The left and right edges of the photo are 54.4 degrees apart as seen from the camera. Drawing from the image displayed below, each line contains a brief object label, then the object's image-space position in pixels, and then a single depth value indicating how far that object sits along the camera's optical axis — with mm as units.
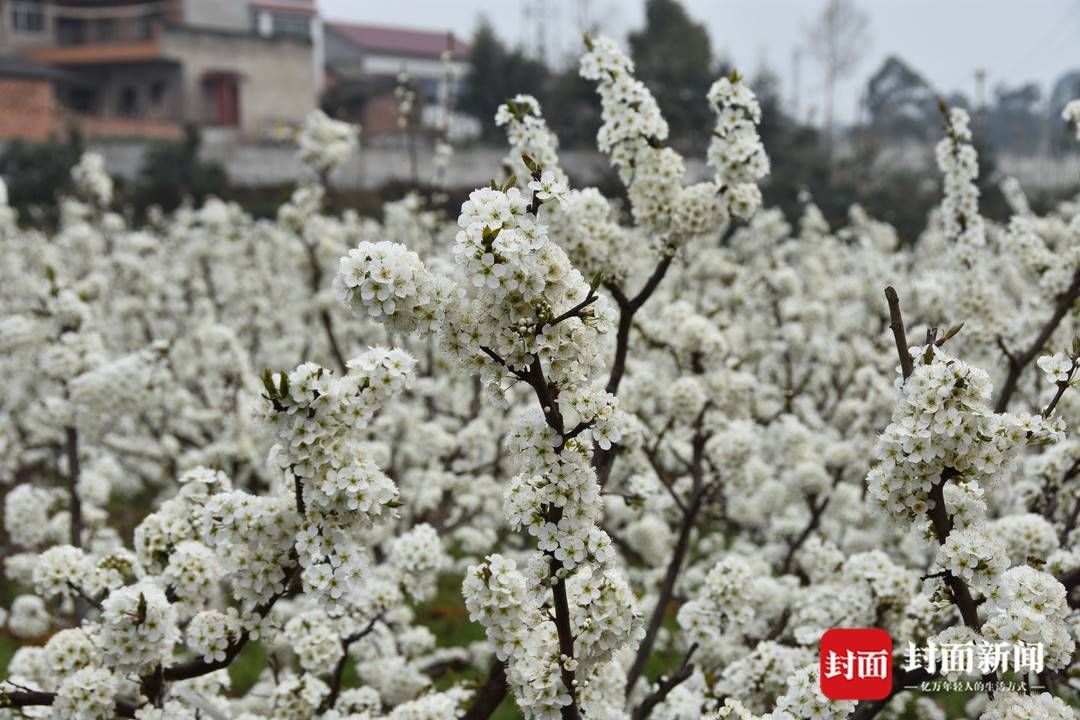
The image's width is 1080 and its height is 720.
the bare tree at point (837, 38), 50875
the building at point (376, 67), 42750
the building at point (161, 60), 43688
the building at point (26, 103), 36031
